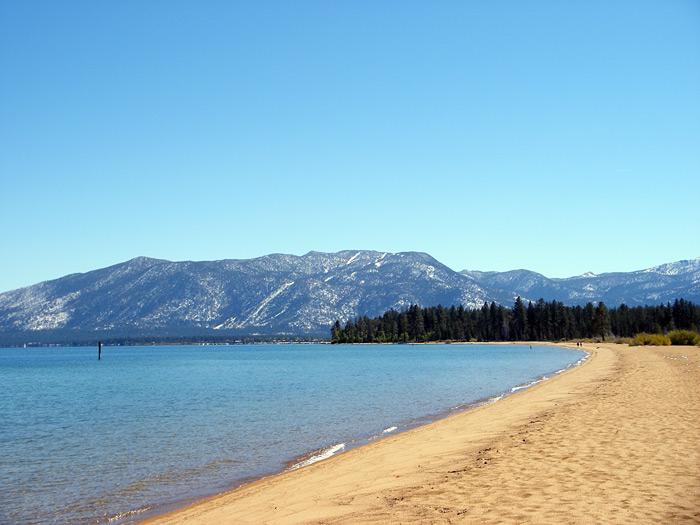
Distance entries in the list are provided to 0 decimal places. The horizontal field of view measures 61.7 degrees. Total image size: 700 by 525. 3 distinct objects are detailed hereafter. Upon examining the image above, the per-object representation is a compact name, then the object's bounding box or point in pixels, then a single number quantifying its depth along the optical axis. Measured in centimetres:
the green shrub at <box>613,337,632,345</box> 15177
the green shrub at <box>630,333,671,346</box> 11405
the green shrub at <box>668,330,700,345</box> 10836
